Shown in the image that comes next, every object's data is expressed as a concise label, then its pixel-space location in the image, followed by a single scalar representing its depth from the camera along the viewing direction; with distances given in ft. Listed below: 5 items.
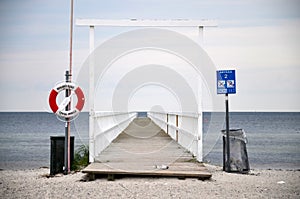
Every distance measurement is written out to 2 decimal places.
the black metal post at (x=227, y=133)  32.58
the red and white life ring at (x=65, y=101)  29.73
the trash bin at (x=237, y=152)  33.55
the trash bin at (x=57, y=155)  31.14
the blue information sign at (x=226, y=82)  32.12
